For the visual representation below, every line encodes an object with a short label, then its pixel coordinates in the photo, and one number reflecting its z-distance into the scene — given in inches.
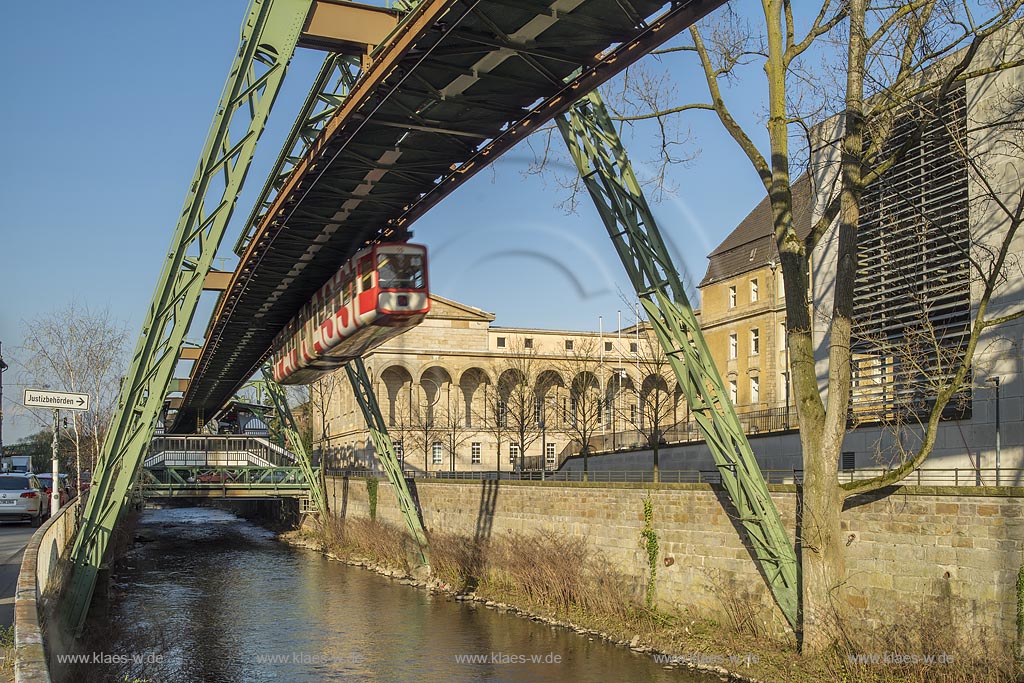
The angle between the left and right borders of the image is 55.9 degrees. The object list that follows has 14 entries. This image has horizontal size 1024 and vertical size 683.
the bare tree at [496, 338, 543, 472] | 2187.5
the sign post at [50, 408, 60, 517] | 838.0
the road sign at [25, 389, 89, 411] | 748.0
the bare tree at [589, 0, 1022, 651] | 624.4
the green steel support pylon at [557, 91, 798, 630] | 745.0
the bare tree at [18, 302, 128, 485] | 1583.4
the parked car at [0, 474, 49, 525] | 1142.3
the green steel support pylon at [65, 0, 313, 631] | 655.8
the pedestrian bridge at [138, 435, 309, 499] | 2022.6
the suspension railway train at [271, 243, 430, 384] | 951.0
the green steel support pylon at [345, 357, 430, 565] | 1343.5
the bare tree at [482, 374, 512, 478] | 2311.8
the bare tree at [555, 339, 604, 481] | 2031.3
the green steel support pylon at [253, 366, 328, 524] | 1966.0
